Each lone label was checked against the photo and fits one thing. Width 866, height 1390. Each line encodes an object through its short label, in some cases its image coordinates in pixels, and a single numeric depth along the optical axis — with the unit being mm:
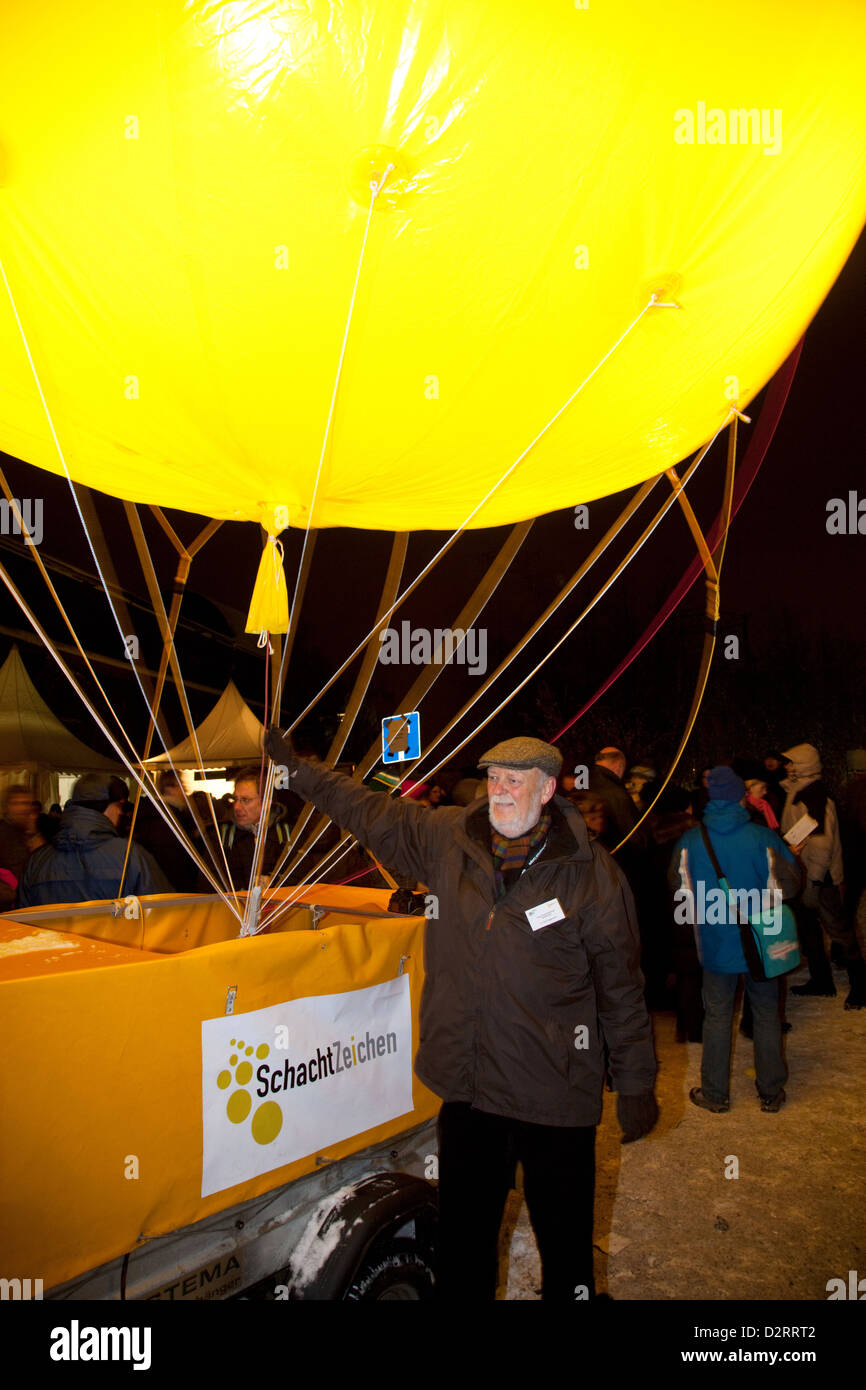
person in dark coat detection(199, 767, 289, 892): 4766
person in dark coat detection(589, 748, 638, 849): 5922
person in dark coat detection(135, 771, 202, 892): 6543
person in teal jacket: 4754
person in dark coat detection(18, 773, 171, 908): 4211
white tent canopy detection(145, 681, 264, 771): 14148
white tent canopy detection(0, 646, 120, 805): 11133
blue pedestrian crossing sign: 3497
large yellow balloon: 2072
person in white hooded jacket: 6824
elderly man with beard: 2412
